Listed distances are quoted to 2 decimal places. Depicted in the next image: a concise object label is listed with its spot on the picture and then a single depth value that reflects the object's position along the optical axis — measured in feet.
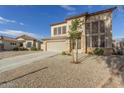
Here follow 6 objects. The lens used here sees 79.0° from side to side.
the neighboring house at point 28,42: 68.47
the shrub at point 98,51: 33.12
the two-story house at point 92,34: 33.39
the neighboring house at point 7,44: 60.63
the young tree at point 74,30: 21.76
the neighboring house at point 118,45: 38.11
